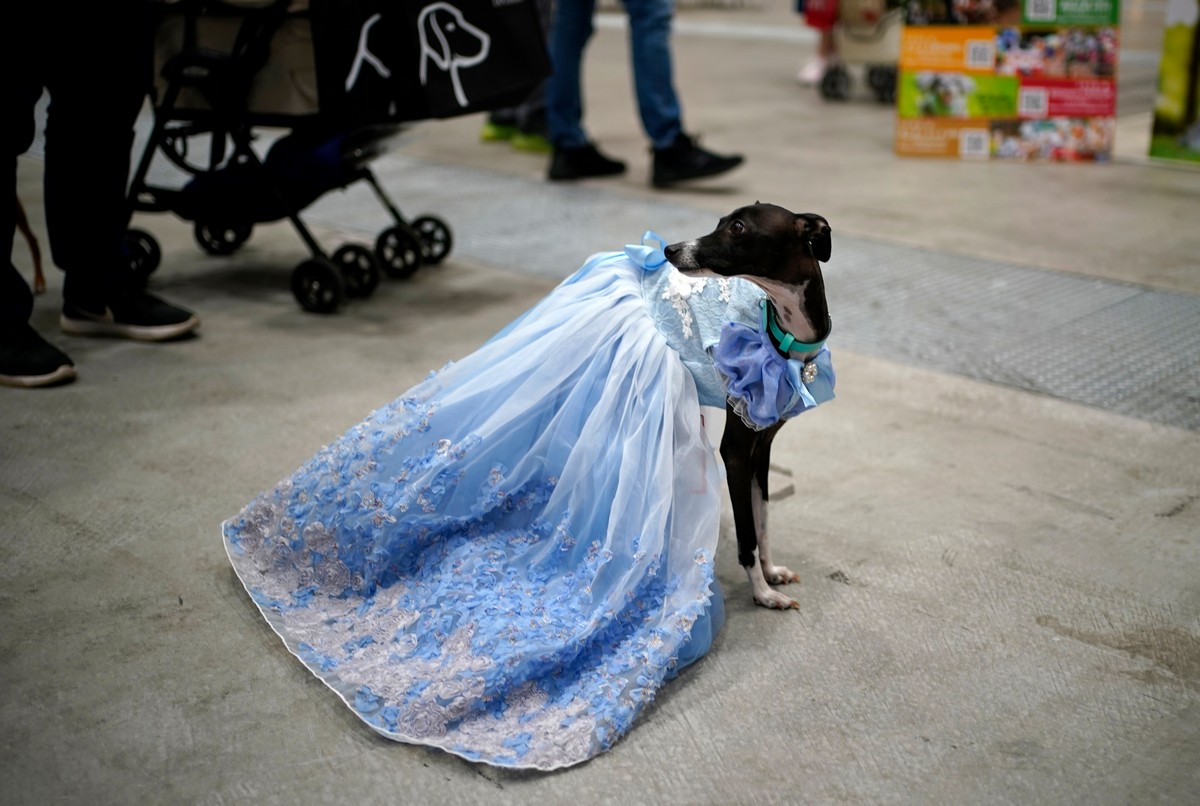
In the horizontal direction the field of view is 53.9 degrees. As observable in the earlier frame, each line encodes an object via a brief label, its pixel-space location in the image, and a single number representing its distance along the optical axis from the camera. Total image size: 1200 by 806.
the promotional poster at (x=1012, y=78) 5.23
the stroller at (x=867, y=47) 6.66
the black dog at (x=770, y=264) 1.81
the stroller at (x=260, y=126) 3.27
